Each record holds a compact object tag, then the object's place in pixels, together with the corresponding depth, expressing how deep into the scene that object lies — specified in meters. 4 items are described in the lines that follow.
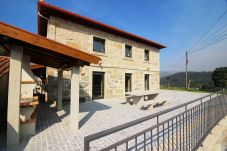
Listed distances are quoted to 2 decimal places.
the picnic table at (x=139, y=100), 4.55
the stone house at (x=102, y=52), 5.25
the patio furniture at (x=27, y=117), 2.42
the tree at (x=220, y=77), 12.97
